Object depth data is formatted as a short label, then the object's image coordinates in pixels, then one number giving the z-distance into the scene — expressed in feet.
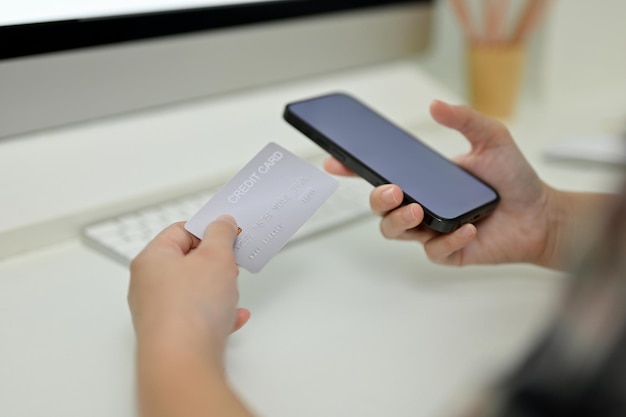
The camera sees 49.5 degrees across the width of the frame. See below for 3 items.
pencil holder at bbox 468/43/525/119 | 2.88
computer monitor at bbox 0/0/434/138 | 1.88
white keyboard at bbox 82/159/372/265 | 1.70
